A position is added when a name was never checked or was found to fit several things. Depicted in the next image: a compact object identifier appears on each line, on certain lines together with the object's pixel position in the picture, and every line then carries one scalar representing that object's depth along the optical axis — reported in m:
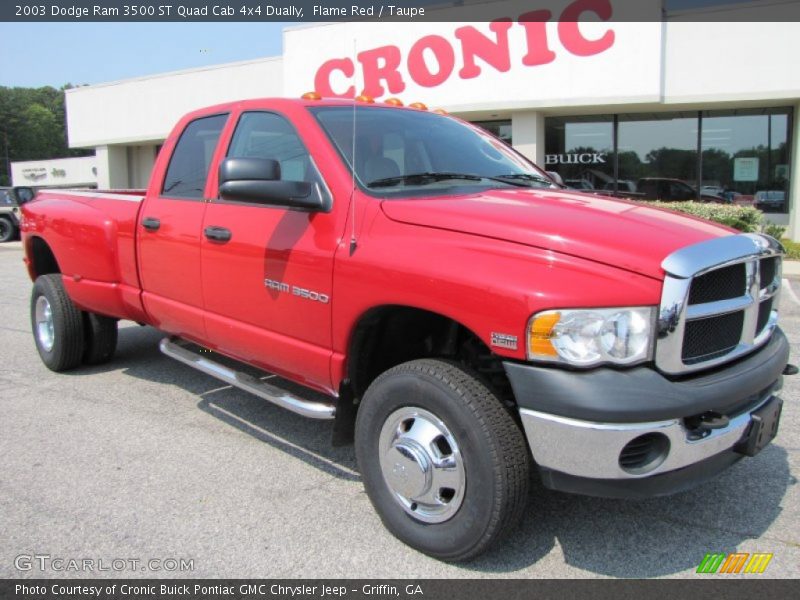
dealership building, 14.49
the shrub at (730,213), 11.62
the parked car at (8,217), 21.52
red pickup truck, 2.35
